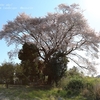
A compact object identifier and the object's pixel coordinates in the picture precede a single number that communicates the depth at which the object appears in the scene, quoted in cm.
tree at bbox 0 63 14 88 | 853
